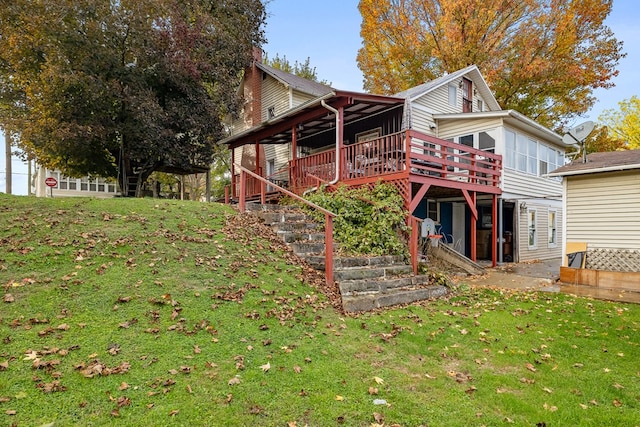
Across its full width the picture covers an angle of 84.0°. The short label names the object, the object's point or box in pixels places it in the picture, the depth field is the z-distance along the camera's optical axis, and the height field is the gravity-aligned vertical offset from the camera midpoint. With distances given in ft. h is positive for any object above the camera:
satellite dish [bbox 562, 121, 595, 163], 34.91 +7.67
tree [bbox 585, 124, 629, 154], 76.33 +14.56
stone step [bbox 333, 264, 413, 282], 22.12 -4.28
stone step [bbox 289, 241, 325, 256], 24.88 -2.91
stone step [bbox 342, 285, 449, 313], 19.44 -5.46
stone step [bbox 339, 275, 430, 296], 21.06 -4.93
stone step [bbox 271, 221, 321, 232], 27.54 -1.54
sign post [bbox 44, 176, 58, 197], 59.28 +3.76
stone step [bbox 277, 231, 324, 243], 26.20 -2.23
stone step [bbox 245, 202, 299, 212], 30.73 -0.15
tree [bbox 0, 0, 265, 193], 44.04 +16.74
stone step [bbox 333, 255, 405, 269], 23.56 -3.74
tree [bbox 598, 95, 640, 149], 82.38 +21.24
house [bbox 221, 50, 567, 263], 34.14 +6.97
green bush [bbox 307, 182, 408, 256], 26.66 -0.89
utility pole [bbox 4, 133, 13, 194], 49.62 +6.34
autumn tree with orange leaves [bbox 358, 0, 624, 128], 65.46 +31.47
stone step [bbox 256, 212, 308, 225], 28.48 -0.87
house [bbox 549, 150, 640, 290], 32.19 -0.29
